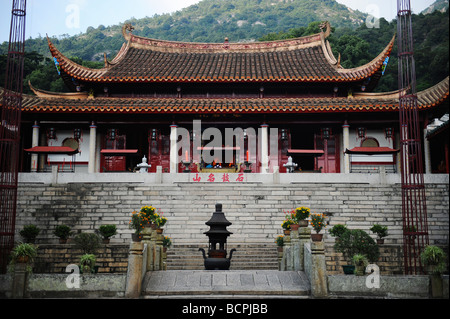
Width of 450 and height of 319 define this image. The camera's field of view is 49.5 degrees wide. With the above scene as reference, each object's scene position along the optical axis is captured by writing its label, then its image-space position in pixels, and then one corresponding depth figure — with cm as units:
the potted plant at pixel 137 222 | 1258
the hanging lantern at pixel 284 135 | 2214
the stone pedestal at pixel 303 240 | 1010
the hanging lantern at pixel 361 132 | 2198
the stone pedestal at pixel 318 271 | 880
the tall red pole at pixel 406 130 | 1325
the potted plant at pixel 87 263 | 1016
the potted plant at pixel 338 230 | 1338
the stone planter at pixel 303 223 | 1047
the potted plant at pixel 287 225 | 1293
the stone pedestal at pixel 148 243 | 1026
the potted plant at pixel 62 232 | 1412
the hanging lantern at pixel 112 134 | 2239
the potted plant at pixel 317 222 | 1304
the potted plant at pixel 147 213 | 1290
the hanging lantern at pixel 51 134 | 2205
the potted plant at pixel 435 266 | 876
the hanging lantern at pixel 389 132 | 2173
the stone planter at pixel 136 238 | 920
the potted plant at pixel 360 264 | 984
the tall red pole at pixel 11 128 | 1312
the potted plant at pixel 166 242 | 1382
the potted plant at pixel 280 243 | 1347
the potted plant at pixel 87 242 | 1288
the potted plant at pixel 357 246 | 1186
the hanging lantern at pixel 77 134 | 2219
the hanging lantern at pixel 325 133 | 2211
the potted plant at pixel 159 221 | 1338
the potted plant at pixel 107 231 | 1399
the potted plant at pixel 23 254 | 916
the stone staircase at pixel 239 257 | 1334
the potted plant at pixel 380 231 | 1396
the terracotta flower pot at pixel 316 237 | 903
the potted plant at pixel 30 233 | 1402
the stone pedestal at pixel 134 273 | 884
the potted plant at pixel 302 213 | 1213
